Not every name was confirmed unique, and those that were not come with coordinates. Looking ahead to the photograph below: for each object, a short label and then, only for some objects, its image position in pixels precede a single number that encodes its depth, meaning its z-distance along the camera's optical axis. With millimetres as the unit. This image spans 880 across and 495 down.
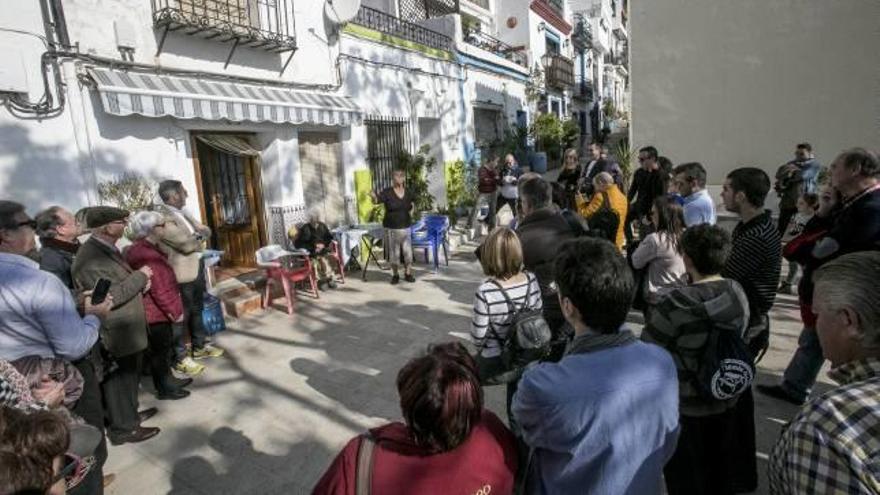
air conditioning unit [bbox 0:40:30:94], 4387
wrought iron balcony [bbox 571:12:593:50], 24842
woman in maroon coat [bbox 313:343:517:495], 1246
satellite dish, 7723
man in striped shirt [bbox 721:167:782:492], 2756
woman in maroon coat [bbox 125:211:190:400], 3730
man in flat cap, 3170
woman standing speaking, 7031
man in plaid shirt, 948
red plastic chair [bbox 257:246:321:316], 6078
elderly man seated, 6676
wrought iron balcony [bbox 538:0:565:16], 21172
